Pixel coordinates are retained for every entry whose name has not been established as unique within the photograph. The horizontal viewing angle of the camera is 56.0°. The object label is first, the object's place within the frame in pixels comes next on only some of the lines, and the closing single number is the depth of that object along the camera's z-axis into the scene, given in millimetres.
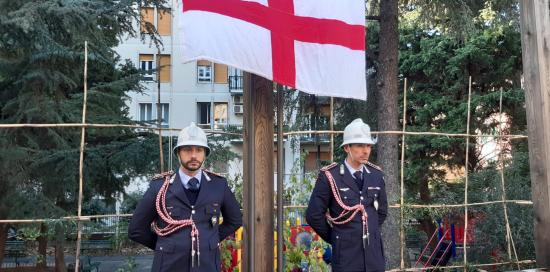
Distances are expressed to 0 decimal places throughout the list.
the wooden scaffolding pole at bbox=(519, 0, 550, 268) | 3947
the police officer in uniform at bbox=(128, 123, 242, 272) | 2531
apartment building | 24125
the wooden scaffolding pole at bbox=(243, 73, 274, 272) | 2721
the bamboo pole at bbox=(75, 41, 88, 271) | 4277
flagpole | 2764
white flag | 2332
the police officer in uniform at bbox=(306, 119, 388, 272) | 2926
